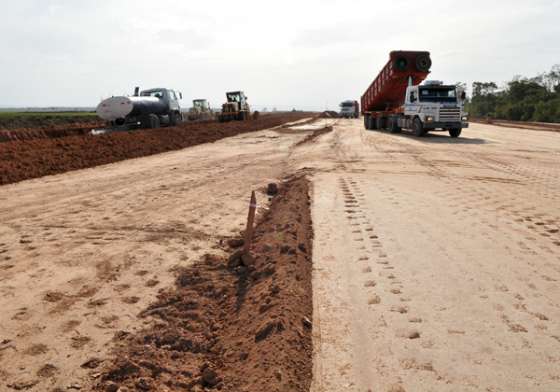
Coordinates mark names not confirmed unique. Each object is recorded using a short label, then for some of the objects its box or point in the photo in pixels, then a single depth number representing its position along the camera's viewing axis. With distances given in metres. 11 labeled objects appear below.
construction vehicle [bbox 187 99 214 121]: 41.87
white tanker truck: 20.92
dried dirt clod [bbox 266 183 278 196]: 9.20
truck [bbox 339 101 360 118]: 55.31
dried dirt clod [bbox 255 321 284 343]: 3.39
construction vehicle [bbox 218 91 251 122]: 38.08
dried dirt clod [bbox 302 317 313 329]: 3.54
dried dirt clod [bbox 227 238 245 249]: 5.82
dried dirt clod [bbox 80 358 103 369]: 3.10
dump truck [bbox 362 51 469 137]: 19.33
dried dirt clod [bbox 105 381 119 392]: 2.82
